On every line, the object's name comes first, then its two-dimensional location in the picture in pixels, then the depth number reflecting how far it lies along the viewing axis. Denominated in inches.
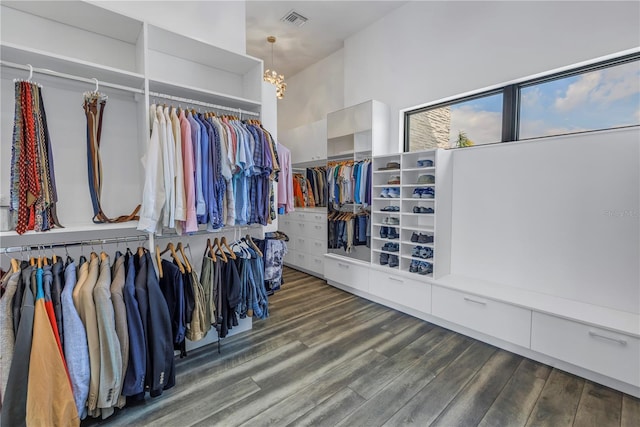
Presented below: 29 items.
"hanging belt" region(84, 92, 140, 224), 74.0
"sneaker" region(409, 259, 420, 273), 119.5
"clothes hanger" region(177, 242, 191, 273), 79.2
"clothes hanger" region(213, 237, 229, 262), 86.5
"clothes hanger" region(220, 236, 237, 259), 88.5
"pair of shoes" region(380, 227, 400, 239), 130.9
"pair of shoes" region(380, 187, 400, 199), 128.8
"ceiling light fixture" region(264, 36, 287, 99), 151.7
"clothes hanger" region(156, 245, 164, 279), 74.6
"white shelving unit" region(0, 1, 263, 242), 65.9
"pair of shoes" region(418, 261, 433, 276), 117.0
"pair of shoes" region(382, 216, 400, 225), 129.2
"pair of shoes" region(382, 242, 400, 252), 129.6
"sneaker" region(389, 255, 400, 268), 129.7
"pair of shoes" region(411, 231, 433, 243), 117.2
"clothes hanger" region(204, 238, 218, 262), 85.9
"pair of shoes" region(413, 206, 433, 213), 117.4
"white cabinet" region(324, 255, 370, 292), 137.3
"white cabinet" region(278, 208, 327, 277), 167.8
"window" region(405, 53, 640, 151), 86.3
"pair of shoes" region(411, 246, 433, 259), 117.0
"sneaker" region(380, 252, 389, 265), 131.5
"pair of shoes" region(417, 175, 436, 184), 117.1
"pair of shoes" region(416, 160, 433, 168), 117.9
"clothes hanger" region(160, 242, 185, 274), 77.6
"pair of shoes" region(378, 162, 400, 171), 130.0
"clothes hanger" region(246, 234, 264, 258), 93.0
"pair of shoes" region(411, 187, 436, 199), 115.7
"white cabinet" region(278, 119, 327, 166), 174.6
